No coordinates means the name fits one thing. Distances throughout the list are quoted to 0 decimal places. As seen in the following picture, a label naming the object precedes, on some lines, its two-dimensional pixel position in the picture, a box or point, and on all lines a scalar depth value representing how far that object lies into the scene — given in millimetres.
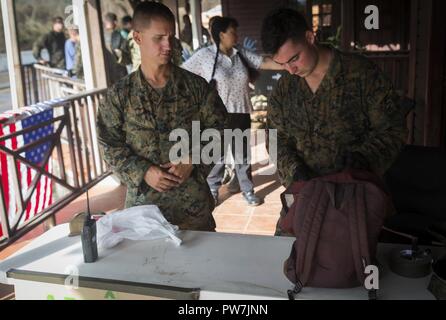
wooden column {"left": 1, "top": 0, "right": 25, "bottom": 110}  5254
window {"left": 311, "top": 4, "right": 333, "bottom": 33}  10531
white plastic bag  1769
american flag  3469
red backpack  1260
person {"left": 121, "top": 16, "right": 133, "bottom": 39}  6938
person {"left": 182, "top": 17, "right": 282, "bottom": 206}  3859
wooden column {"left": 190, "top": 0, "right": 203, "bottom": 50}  10562
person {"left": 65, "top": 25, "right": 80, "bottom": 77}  8367
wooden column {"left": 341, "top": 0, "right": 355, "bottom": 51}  4887
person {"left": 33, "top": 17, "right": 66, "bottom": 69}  8766
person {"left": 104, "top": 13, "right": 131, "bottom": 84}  6711
